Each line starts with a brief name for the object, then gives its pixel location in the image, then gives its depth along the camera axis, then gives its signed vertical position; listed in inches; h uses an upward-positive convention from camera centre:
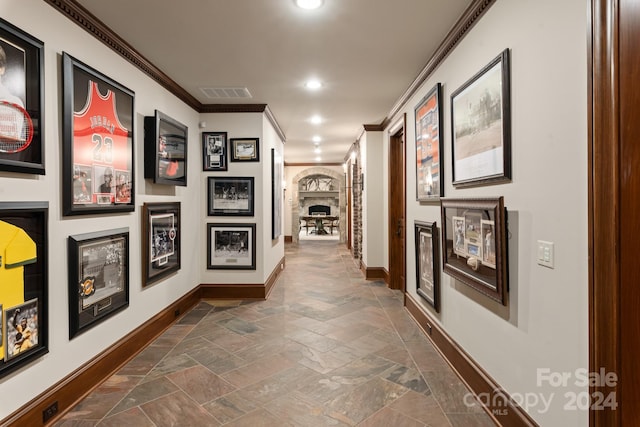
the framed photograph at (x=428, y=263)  120.6 -20.3
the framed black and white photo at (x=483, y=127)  74.9 +22.0
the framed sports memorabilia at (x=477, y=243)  75.5 -8.7
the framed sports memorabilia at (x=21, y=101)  67.6 +24.9
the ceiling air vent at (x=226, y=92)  153.1 +58.5
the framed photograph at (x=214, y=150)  179.3 +34.7
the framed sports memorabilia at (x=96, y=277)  87.3 -18.3
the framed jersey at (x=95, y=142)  85.0 +21.3
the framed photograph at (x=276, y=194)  215.8 +13.7
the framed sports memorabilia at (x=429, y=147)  115.1 +24.6
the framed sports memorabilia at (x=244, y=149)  180.1 +35.3
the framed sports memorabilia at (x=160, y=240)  124.6 -10.6
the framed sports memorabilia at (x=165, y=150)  125.5 +26.6
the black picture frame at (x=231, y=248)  180.7 -19.1
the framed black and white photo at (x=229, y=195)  179.9 +10.1
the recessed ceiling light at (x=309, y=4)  86.4 +55.7
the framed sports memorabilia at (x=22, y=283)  67.4 -14.8
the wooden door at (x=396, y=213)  204.7 -0.8
